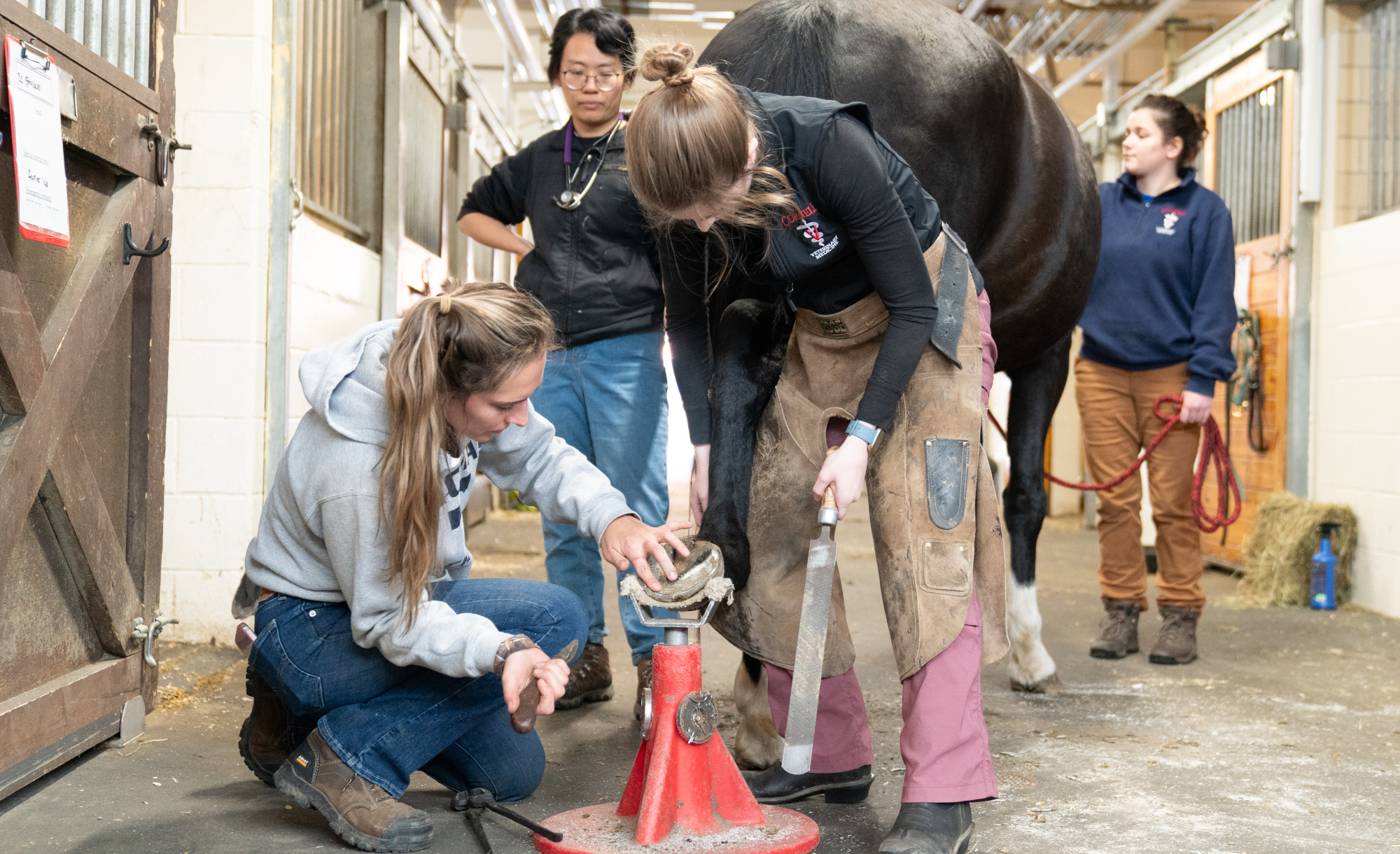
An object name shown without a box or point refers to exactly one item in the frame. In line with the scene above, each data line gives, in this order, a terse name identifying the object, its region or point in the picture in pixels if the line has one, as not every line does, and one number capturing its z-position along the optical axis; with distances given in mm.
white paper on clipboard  1678
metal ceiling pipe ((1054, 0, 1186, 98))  5336
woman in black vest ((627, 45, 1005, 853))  1584
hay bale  4355
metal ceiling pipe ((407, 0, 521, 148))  4762
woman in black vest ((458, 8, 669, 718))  2574
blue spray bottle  4250
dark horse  1993
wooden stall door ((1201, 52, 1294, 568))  4930
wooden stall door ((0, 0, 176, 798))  1817
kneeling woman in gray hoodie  1572
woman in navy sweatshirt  3346
